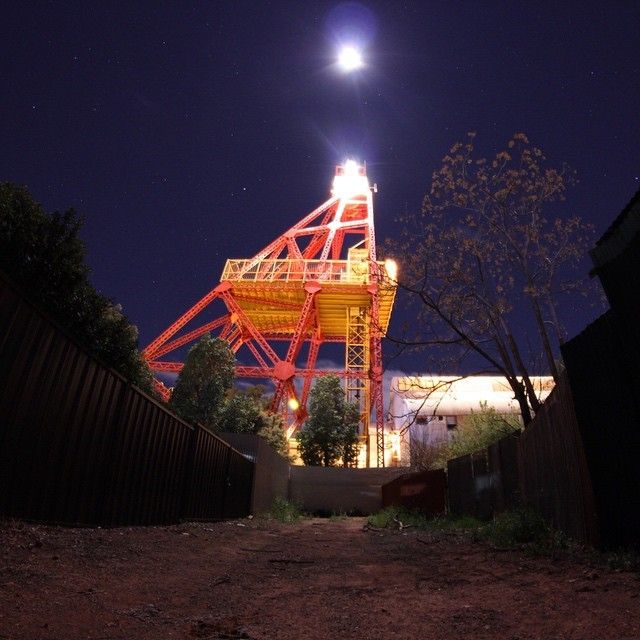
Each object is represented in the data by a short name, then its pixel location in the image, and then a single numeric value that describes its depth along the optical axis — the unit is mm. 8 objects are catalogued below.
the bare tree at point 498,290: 9516
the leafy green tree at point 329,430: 30062
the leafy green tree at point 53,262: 7832
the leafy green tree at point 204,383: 22062
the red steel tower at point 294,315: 33594
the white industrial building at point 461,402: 35750
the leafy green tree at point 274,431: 26836
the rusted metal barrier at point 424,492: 15039
